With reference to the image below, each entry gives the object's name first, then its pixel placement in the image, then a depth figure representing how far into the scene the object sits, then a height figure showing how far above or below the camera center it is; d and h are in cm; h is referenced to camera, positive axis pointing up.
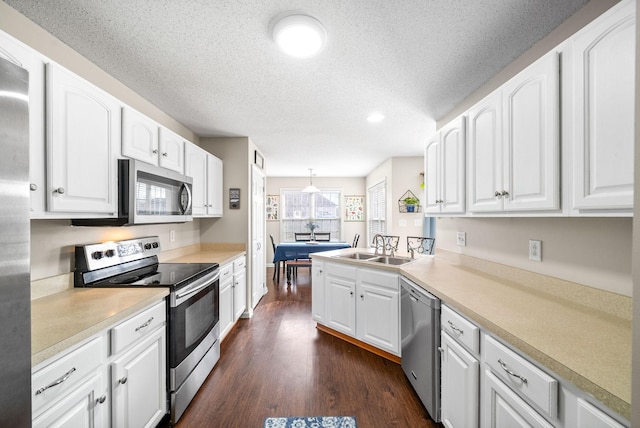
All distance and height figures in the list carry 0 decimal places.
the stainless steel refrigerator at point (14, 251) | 62 -9
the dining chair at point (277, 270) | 536 -119
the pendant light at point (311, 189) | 590 +54
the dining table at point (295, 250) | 512 -70
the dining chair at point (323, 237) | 684 -60
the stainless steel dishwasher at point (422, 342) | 167 -89
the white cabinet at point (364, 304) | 235 -88
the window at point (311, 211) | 726 +7
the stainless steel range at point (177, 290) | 171 -56
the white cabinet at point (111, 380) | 96 -73
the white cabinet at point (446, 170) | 195 +35
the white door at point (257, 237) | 377 -36
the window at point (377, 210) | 559 +8
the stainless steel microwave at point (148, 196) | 171 +13
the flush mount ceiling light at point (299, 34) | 144 +102
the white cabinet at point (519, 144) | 121 +37
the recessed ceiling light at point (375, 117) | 282 +105
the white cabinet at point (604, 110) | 91 +38
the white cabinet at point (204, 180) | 276 +39
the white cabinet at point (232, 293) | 269 -89
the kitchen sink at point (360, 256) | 309 -50
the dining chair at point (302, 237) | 676 -60
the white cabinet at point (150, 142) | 180 +56
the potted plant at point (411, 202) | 465 +20
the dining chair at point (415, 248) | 285 -37
